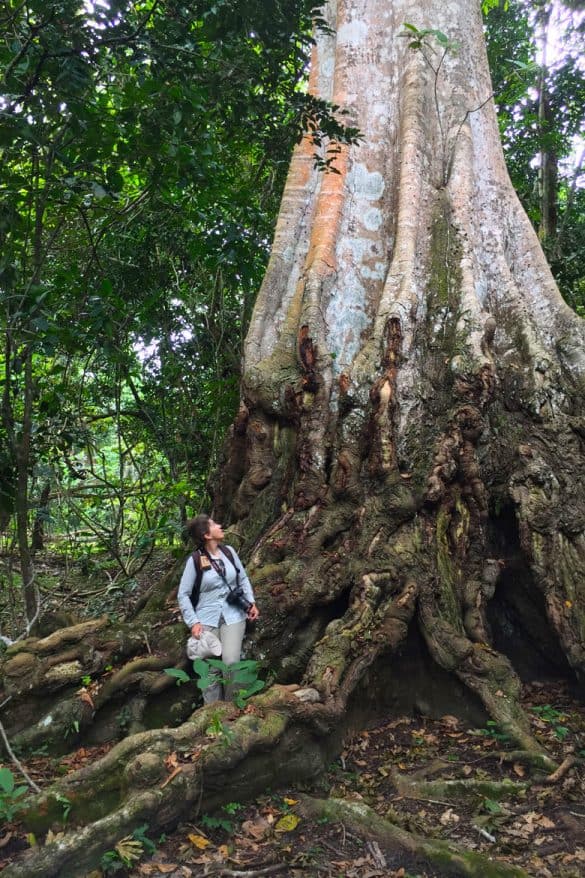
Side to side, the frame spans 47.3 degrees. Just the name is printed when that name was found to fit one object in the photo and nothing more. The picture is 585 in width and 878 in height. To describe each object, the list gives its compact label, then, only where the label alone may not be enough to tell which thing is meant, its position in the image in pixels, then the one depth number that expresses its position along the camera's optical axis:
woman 4.38
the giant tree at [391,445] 4.17
